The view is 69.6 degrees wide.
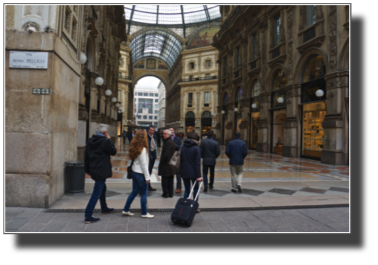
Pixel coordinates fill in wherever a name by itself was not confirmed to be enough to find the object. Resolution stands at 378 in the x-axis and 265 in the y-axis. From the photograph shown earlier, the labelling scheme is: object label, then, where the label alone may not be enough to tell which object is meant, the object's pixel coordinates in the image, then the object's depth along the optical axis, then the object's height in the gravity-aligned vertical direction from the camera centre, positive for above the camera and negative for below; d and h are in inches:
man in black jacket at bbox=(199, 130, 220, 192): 300.2 -23.3
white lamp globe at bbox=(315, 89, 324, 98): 579.8 +86.0
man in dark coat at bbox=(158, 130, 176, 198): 261.1 -33.8
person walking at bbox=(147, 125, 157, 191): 302.7 -12.9
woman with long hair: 189.2 -25.0
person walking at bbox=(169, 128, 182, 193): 291.5 -45.9
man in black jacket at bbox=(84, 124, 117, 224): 182.4 -20.1
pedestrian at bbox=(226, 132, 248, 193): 291.9 -29.1
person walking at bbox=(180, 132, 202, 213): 215.1 -24.5
